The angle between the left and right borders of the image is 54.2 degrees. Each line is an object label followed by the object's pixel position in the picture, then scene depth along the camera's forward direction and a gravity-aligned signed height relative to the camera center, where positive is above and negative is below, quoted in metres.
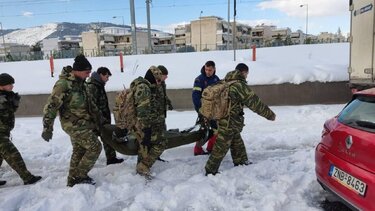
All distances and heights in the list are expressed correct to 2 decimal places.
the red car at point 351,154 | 3.16 -0.99
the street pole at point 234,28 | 12.36 +1.02
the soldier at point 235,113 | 4.93 -0.83
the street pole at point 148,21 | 25.00 +2.34
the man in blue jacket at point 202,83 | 6.16 -0.50
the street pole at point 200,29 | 89.35 +5.96
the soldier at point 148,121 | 4.76 -0.89
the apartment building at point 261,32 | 111.81 +6.13
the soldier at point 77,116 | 4.54 -0.75
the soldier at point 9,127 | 4.99 -0.93
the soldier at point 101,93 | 5.71 -0.57
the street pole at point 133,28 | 19.78 +1.52
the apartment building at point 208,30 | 87.25 +5.73
